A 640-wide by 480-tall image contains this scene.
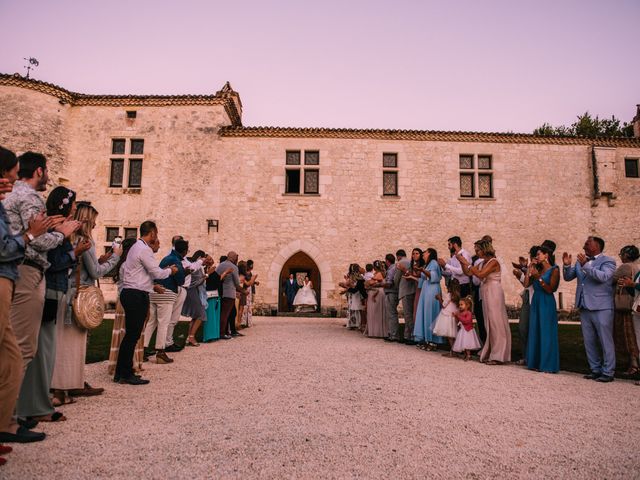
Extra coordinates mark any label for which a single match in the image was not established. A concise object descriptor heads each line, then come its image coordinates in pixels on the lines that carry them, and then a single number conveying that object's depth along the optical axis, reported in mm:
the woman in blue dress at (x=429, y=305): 8219
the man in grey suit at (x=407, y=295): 9062
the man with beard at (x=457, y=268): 7543
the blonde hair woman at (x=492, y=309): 6652
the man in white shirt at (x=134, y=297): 4957
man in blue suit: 5691
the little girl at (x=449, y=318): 7281
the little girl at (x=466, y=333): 6905
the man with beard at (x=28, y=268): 3051
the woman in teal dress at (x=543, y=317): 6074
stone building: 16406
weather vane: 19016
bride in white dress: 17578
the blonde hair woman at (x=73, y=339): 4066
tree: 26125
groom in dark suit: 19766
